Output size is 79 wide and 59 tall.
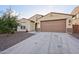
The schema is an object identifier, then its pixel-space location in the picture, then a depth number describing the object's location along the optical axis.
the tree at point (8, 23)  3.22
